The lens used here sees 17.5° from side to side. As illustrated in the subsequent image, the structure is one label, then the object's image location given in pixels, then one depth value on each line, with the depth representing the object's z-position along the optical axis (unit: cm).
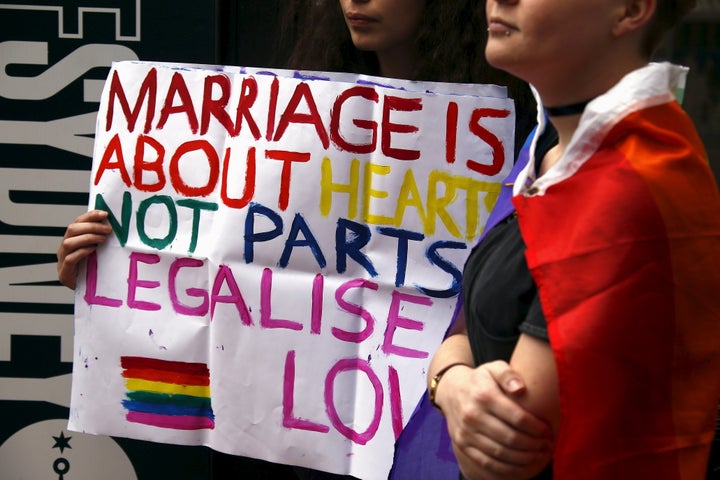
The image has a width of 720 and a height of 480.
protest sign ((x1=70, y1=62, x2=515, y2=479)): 253
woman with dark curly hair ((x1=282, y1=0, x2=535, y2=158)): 256
